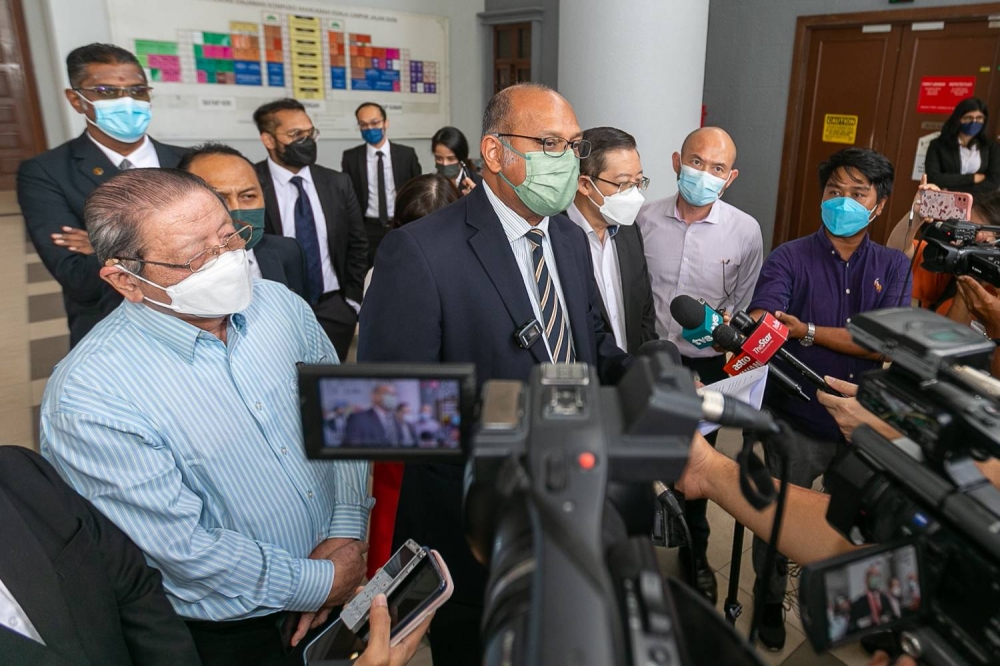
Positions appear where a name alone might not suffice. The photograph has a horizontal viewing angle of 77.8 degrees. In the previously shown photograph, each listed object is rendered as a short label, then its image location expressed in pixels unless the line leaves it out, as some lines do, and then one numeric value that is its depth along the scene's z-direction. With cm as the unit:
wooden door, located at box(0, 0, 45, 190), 572
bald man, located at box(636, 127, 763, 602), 230
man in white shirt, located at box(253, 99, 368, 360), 277
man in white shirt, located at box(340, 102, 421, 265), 416
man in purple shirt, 190
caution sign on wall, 479
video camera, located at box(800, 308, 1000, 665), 68
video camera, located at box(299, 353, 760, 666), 42
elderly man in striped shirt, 101
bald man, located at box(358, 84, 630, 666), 130
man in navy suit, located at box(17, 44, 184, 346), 200
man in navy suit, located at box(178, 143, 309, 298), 185
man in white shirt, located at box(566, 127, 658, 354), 209
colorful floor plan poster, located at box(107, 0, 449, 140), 477
